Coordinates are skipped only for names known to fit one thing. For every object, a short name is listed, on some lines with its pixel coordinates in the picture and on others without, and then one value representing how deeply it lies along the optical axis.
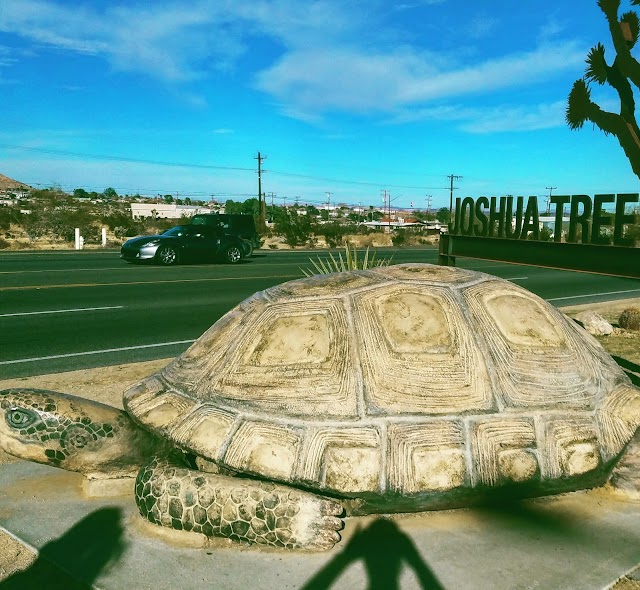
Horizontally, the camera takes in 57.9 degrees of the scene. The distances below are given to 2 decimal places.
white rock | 9.48
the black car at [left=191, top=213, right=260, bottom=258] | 26.11
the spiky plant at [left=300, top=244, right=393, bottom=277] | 9.98
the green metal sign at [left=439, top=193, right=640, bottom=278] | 7.52
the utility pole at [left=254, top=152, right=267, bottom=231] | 51.00
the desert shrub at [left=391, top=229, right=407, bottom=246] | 42.91
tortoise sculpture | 2.79
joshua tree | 10.78
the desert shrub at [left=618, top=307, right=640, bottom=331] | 9.93
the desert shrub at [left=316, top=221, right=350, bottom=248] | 41.19
